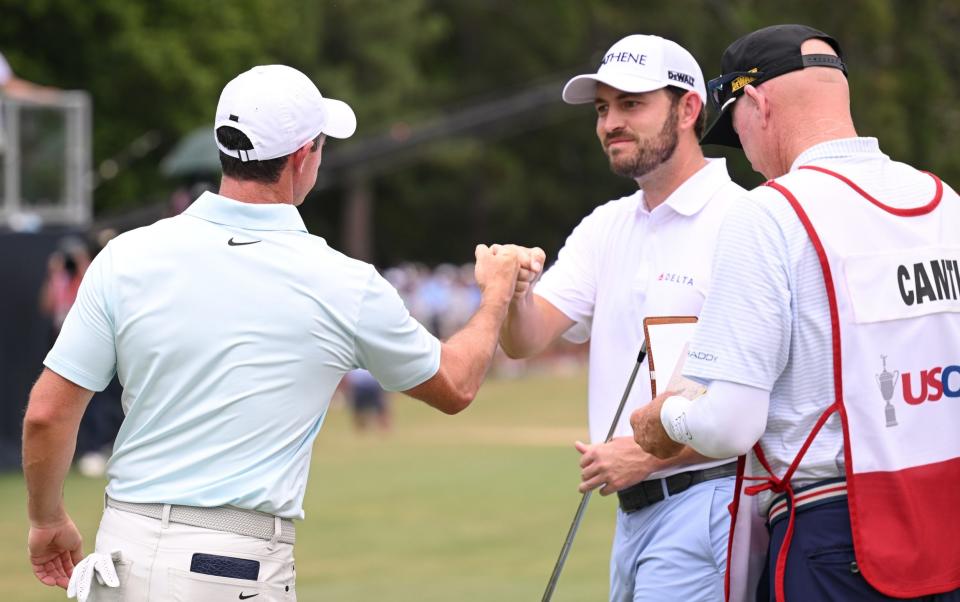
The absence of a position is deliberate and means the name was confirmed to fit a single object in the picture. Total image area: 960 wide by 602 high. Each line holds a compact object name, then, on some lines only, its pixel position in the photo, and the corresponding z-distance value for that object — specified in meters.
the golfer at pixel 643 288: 9.41
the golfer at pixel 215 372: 7.66
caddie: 6.79
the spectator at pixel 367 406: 42.06
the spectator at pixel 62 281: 32.19
